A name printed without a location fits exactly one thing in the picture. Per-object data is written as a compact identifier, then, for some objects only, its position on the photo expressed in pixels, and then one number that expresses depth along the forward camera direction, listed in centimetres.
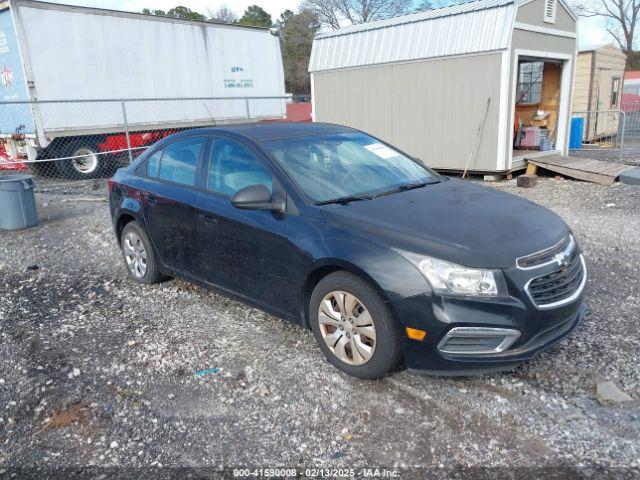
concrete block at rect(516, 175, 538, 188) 1019
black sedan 303
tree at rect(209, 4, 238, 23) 6022
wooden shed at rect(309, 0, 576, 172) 1020
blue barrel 1525
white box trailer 1122
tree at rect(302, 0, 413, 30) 4822
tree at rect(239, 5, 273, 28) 5616
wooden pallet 1023
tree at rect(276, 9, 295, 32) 5838
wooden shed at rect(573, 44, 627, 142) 1697
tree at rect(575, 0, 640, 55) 4662
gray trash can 771
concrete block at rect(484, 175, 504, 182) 1091
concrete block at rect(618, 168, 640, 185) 990
